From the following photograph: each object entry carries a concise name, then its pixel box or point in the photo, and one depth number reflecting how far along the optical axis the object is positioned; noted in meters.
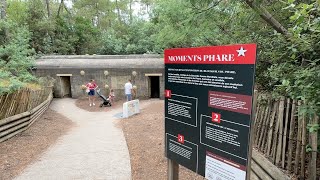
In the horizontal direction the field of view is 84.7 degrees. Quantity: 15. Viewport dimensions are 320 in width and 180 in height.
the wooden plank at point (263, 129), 3.21
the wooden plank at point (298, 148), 2.46
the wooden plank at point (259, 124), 3.36
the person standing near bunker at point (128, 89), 10.29
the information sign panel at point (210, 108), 1.63
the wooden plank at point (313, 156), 2.20
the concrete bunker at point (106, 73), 12.45
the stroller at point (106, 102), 10.71
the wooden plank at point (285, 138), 2.70
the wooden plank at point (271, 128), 3.02
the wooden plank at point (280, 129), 2.80
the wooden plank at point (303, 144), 2.35
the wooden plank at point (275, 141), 2.89
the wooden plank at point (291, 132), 2.58
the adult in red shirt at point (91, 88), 10.90
